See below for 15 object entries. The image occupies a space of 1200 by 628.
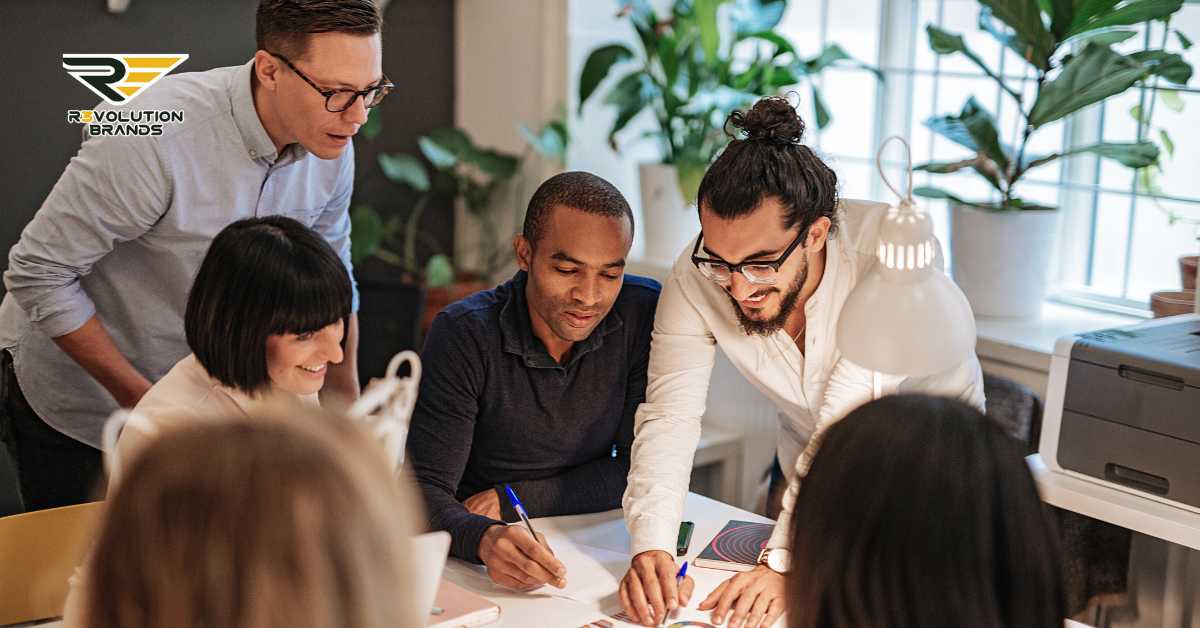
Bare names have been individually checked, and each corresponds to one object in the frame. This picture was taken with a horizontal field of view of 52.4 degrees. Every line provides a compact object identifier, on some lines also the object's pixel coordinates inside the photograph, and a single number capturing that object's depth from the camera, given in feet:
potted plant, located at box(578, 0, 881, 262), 11.53
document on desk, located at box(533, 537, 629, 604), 6.09
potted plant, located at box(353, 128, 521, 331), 13.51
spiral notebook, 6.40
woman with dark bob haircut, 5.84
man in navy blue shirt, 7.00
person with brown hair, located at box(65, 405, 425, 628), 2.61
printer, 6.82
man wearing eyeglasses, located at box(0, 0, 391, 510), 6.66
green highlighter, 6.58
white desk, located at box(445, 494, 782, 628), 5.78
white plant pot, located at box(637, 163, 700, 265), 12.29
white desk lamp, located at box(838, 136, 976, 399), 4.95
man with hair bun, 6.48
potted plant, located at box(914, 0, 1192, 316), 8.99
